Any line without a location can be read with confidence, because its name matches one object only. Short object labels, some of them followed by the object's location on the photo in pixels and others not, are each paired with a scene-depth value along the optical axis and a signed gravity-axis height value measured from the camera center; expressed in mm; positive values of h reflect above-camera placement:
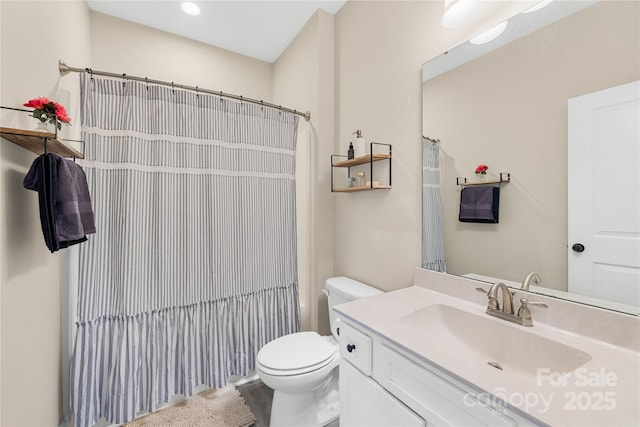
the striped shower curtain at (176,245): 1487 -220
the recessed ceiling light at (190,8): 1939 +1519
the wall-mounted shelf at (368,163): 1614 +324
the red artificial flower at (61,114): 1048 +396
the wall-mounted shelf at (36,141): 900 +273
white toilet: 1378 -862
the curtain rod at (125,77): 1451 +787
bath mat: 1573 -1259
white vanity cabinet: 676 -564
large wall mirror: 840 +286
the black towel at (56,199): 1016 +52
